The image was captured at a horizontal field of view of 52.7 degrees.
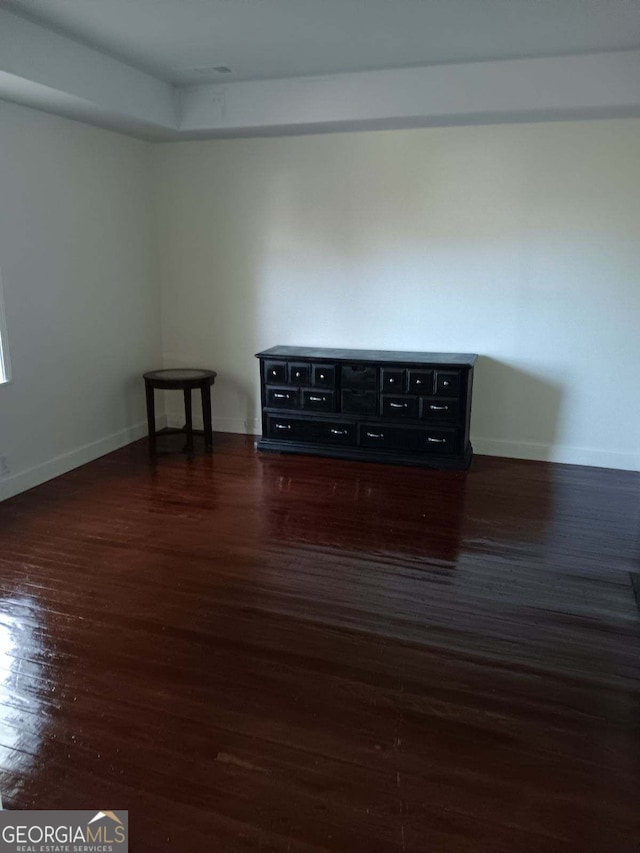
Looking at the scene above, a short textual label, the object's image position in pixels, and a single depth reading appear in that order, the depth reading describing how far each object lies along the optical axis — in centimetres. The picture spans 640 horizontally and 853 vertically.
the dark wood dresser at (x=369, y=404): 458
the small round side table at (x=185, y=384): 491
